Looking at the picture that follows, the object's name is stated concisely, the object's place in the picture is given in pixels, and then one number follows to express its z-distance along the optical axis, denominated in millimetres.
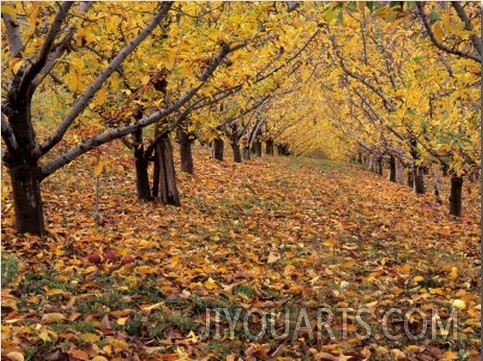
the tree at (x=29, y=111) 5270
